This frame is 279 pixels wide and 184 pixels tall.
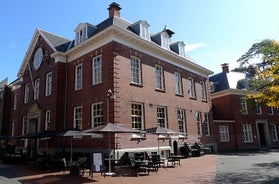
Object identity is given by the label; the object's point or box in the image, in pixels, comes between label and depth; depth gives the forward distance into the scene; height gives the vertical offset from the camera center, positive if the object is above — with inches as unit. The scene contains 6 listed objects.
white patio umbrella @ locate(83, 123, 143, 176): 456.8 +22.8
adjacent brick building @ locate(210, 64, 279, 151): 1156.3 +91.9
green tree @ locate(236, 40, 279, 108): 457.4 +120.0
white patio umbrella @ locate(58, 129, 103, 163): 515.7 +20.2
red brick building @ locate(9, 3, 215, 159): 653.9 +174.2
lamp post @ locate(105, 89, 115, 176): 590.5 +117.3
